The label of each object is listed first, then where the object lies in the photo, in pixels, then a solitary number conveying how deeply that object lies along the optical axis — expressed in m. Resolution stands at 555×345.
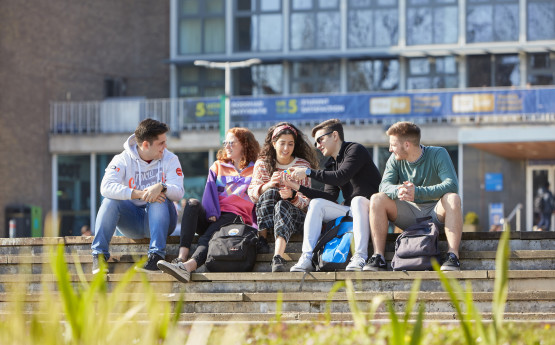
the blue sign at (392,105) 43.84
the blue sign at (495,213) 45.22
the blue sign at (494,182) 46.77
